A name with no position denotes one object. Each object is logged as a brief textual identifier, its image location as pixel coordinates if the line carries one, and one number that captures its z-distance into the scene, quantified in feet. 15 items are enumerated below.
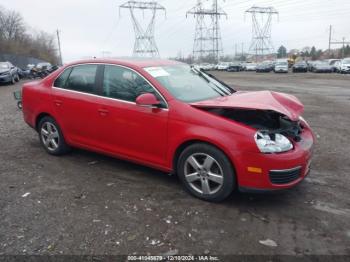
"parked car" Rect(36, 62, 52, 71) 107.92
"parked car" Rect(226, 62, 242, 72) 194.90
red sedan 12.64
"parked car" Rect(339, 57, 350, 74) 120.45
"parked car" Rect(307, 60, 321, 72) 140.87
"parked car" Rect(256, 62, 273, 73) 163.43
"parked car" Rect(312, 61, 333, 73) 131.44
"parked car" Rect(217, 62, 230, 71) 210.12
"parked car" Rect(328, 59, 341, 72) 132.79
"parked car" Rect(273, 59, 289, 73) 142.77
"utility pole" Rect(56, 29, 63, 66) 309.01
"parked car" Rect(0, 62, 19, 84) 74.06
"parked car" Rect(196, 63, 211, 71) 238.93
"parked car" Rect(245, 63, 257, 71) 186.73
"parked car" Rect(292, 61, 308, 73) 142.41
